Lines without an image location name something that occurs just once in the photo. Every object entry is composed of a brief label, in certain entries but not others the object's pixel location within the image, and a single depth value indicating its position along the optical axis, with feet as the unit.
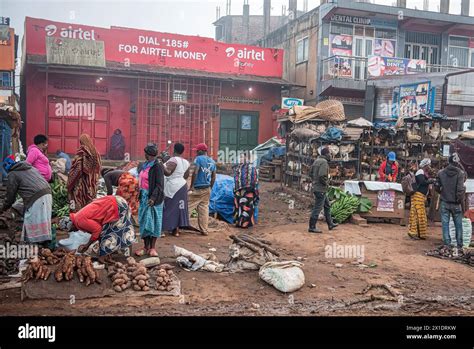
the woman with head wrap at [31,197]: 18.85
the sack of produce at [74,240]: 21.30
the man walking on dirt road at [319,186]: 31.07
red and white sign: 55.83
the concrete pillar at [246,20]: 108.88
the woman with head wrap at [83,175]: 22.59
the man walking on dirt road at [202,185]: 28.71
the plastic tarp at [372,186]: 35.99
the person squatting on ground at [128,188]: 22.13
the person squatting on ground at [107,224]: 18.12
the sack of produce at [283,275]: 18.39
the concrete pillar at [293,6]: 91.25
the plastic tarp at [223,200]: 34.76
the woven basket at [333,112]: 46.48
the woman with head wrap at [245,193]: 32.86
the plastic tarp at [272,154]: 59.06
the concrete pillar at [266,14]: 97.54
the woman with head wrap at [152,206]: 21.42
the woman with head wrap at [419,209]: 30.12
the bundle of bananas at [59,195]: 28.68
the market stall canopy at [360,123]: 44.06
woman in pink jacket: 23.91
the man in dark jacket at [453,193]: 26.89
